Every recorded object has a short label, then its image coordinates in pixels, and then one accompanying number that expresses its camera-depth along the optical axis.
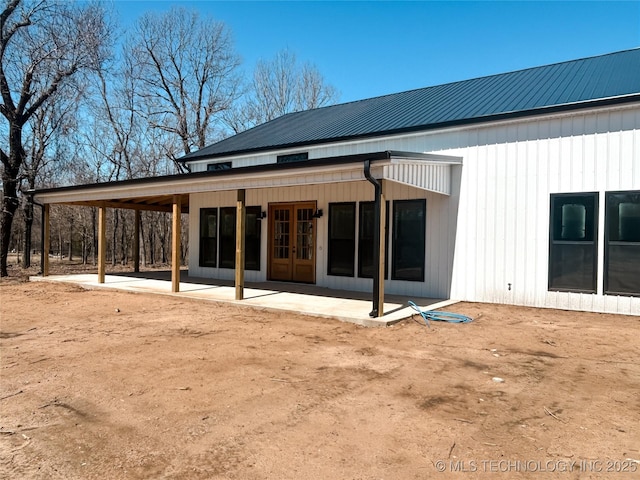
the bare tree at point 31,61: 14.03
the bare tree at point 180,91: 24.89
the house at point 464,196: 7.48
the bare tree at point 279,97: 28.41
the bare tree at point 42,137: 18.36
